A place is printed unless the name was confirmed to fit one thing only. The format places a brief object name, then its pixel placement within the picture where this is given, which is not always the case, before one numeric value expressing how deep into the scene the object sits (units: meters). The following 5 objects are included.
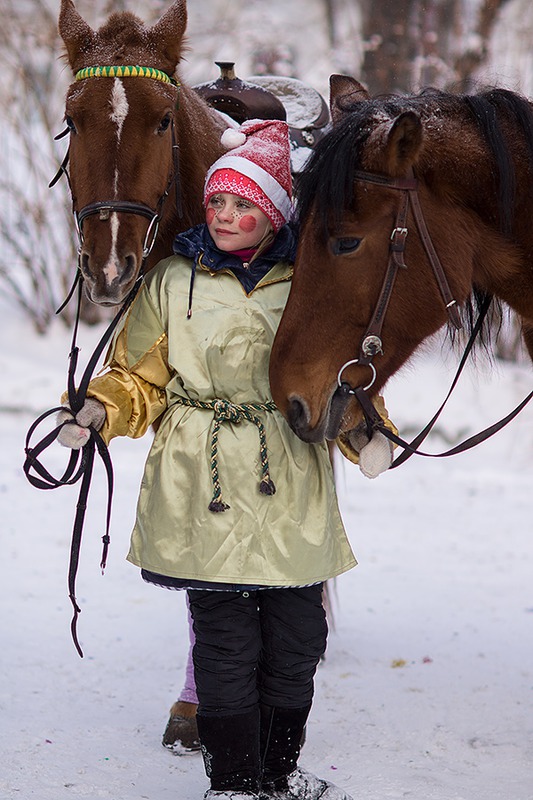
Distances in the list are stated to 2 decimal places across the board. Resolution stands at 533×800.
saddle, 6.13
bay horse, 3.96
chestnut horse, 4.43
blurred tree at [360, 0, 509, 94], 16.27
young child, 4.30
